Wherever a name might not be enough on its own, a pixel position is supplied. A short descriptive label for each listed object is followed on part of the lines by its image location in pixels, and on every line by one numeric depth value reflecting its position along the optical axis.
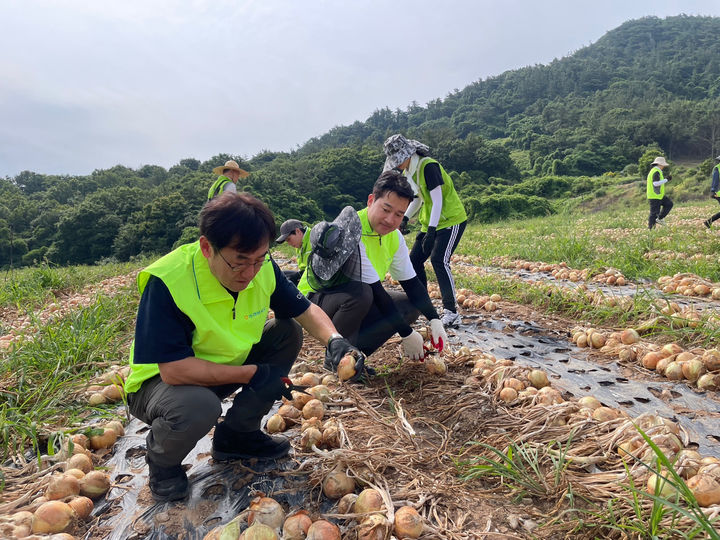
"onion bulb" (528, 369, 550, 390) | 2.29
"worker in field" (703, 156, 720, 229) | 9.44
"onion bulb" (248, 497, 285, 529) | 1.31
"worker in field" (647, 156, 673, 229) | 9.22
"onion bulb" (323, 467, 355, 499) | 1.47
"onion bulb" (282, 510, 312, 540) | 1.27
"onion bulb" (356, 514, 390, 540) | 1.24
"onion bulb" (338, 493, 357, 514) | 1.38
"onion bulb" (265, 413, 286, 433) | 2.03
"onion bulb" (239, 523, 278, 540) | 1.22
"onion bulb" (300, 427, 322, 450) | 1.79
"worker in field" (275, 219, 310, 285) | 4.45
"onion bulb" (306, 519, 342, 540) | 1.23
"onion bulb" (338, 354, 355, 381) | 1.65
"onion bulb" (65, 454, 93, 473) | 1.73
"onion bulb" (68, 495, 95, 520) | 1.48
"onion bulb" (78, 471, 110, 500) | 1.60
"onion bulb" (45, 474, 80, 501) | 1.55
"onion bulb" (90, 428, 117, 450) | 2.01
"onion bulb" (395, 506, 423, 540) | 1.24
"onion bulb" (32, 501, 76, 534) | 1.38
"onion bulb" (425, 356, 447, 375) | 2.54
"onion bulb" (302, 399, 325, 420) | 2.04
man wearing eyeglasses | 1.41
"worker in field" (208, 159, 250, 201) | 5.57
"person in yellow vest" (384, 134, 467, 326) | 3.56
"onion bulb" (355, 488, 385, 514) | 1.34
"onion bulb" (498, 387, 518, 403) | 2.12
